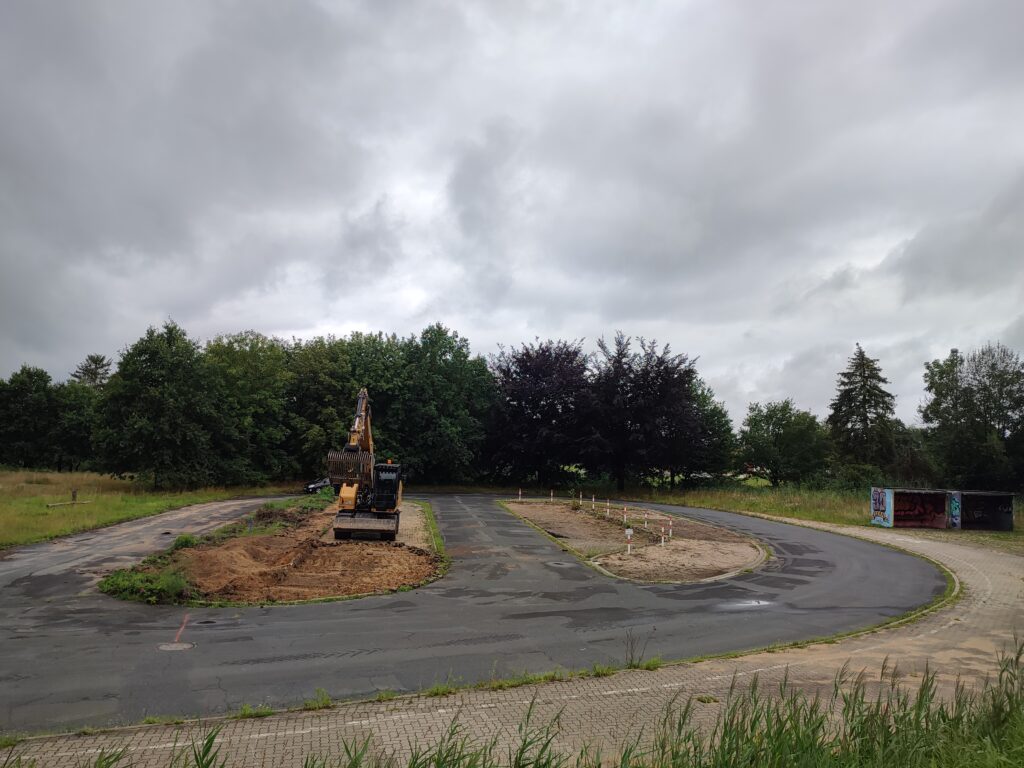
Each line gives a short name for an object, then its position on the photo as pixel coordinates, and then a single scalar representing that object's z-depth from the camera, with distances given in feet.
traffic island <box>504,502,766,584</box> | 64.84
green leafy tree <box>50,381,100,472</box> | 211.00
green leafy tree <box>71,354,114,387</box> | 298.15
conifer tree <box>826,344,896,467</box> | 210.79
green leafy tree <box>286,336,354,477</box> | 172.55
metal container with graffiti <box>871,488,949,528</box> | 117.60
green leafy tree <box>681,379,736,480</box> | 193.77
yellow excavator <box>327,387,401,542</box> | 72.08
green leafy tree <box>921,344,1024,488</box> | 155.33
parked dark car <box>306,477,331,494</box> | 152.48
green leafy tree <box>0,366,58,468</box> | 208.03
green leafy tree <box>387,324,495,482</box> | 178.81
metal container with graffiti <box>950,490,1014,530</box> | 114.62
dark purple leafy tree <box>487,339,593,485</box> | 187.11
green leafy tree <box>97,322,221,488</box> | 142.82
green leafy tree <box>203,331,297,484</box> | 160.15
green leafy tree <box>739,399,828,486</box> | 208.03
